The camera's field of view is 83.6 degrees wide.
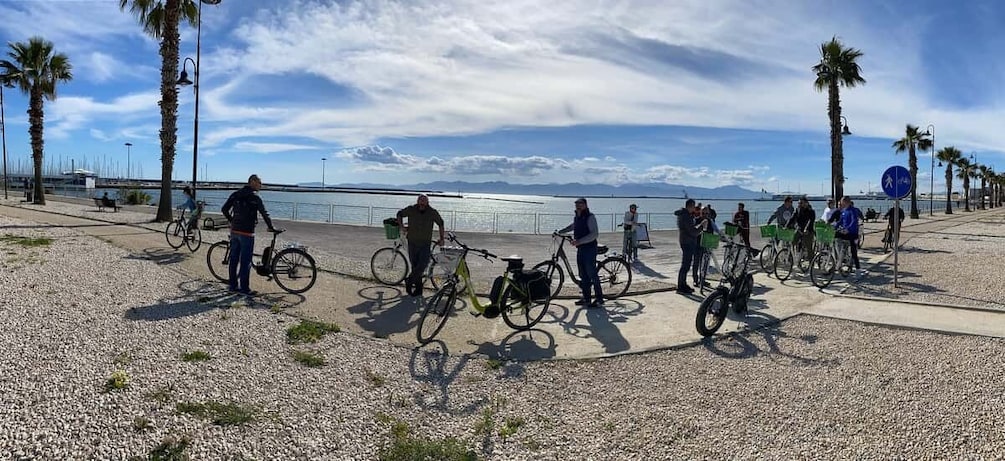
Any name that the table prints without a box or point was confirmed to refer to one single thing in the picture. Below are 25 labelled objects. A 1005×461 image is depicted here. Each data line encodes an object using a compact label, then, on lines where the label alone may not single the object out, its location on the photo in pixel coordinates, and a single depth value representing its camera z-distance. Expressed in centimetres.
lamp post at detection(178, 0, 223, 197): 2043
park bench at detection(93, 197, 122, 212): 2478
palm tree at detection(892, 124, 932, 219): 4425
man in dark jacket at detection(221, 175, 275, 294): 795
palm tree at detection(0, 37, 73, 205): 2739
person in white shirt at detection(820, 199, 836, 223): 1215
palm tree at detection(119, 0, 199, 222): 1862
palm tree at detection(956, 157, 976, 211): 6756
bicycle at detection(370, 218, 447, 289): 926
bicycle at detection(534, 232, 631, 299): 887
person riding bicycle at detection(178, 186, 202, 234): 1227
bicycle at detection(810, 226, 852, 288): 1031
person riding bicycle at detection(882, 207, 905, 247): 1673
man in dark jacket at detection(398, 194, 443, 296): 828
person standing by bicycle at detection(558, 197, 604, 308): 798
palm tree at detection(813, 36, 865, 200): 2269
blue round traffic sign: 1043
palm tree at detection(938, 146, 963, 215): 6078
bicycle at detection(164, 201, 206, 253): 1220
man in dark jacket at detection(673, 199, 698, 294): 918
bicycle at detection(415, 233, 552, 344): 623
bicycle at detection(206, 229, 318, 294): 824
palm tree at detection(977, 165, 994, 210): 7900
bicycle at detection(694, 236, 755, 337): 644
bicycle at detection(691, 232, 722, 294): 902
